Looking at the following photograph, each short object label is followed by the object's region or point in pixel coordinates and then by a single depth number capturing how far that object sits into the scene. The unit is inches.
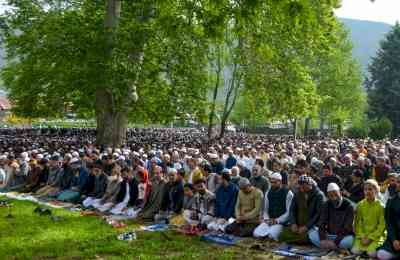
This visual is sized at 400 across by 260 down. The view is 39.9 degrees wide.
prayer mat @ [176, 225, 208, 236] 393.4
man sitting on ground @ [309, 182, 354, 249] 337.8
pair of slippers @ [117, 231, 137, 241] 376.2
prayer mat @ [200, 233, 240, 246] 368.6
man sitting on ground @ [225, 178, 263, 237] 392.2
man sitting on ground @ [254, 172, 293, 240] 378.2
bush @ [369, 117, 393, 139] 1535.4
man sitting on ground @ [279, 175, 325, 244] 358.9
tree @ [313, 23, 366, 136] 1877.5
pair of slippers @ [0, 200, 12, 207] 527.1
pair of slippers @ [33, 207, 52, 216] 476.1
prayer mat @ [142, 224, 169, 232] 413.7
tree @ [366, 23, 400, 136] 1699.1
